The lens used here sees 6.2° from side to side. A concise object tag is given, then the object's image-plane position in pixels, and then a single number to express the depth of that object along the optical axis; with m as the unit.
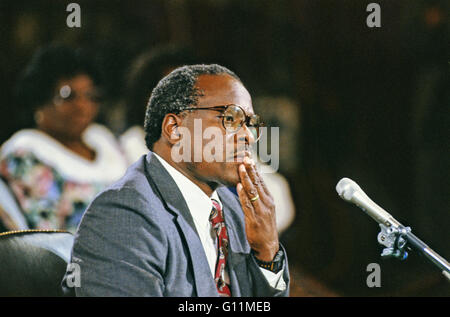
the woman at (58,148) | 8.45
